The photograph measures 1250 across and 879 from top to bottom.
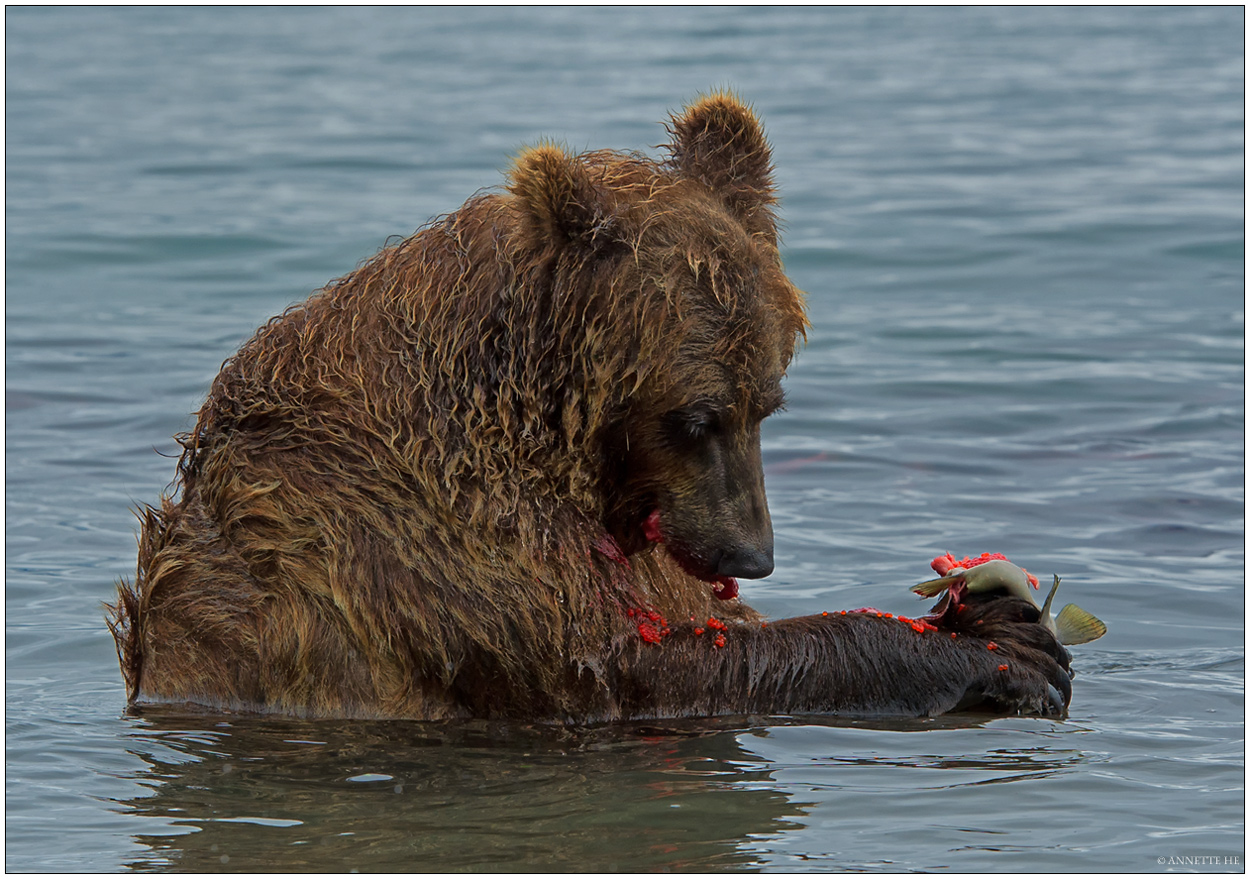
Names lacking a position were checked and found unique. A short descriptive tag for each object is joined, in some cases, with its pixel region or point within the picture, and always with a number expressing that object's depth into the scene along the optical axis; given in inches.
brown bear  488.7
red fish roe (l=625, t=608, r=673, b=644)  507.2
